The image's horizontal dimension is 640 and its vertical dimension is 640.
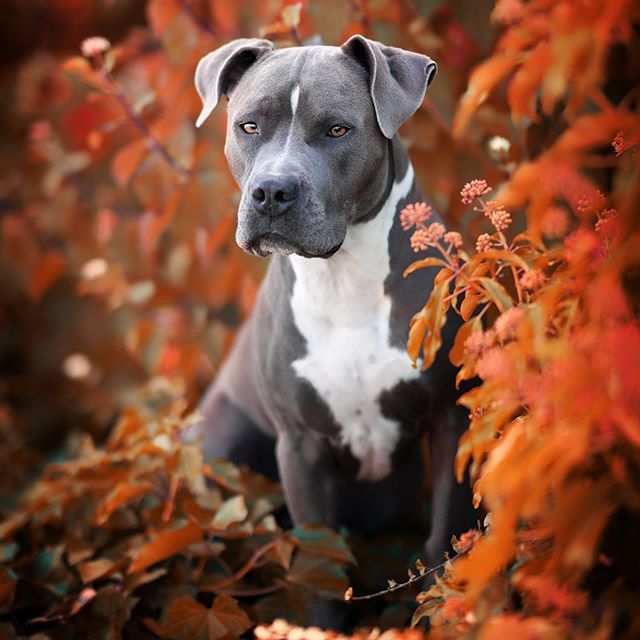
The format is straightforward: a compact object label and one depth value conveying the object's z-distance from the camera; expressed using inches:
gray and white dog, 87.8
